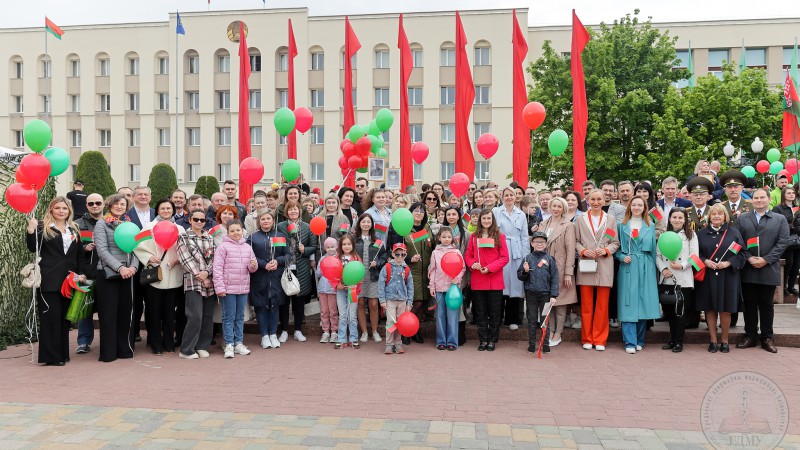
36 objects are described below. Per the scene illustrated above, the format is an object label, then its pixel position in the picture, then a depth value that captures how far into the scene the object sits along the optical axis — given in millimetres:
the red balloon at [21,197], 6852
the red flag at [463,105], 15391
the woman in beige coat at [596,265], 7852
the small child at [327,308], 8359
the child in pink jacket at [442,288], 7957
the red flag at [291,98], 16295
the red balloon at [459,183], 10125
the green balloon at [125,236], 7078
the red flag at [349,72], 17688
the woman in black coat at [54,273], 7113
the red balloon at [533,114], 11719
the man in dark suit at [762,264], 7641
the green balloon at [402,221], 7711
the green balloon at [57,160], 7941
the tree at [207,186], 32875
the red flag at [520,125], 14336
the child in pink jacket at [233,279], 7629
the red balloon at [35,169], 6863
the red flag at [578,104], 13367
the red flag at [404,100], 16438
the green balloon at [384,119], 12620
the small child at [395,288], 7855
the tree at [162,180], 32344
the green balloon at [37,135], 7086
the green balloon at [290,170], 10352
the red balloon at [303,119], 12078
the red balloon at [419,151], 13383
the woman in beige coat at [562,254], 7973
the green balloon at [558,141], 10867
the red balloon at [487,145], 12173
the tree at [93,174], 25109
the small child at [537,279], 7777
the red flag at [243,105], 16484
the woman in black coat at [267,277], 8047
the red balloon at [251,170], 9758
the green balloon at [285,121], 10961
